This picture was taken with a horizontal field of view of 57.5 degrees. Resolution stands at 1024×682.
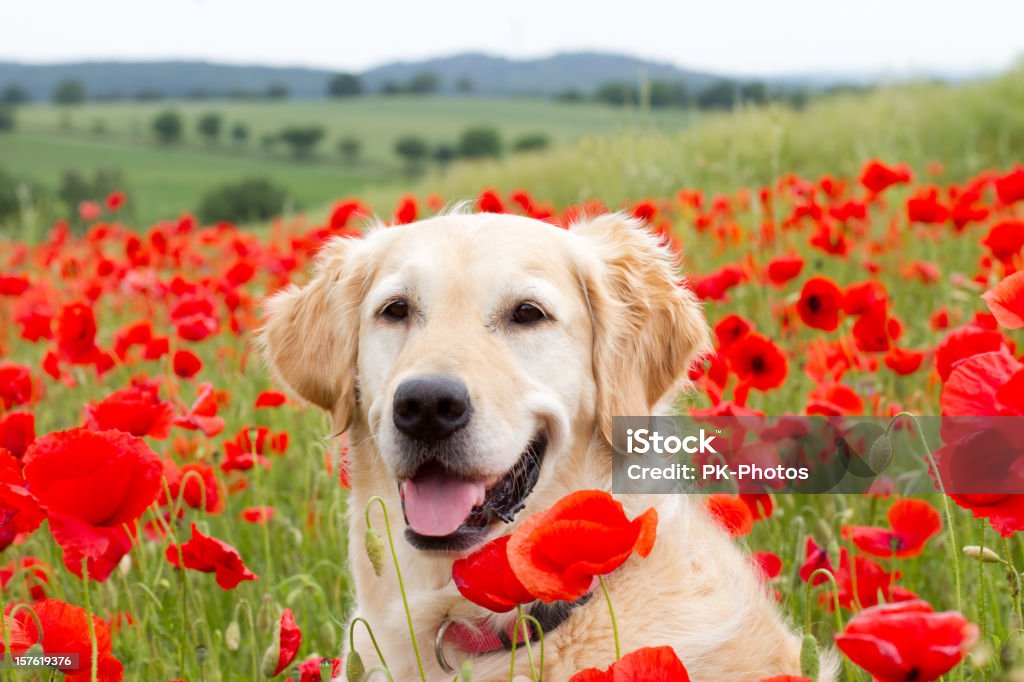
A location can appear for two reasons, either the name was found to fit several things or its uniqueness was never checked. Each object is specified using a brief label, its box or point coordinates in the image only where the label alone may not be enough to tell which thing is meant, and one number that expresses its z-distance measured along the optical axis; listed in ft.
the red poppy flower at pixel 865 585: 7.36
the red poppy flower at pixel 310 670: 6.88
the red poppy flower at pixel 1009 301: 5.46
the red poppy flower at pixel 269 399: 10.83
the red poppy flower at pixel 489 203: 13.79
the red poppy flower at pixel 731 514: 8.02
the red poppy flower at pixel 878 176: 15.74
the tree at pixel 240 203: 95.19
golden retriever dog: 7.41
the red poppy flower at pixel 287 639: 6.70
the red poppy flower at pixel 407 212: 14.64
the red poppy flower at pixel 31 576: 9.04
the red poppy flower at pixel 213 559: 7.21
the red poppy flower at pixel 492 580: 4.64
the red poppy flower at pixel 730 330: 10.41
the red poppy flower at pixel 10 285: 16.40
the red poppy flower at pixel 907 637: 3.58
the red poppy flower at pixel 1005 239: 10.98
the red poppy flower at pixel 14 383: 10.39
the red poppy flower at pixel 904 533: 7.62
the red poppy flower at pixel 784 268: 12.87
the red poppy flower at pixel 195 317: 12.23
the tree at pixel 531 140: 118.75
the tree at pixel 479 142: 143.64
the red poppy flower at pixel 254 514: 9.81
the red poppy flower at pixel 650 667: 4.29
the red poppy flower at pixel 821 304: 10.57
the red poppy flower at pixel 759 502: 8.61
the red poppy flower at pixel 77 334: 11.07
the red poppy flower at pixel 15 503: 5.39
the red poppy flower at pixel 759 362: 9.68
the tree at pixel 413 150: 154.66
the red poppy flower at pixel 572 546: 4.29
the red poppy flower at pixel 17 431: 7.75
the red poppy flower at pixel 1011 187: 14.51
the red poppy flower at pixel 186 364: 11.71
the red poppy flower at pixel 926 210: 14.83
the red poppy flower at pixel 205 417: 9.23
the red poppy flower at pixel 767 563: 8.38
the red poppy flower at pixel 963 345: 5.94
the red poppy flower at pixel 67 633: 5.59
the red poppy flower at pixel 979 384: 4.49
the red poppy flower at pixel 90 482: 5.02
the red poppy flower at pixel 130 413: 7.46
